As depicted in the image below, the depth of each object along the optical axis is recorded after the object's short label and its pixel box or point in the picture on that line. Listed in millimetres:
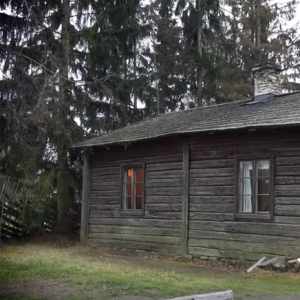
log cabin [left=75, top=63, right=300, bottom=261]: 13797
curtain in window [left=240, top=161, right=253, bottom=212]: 14484
